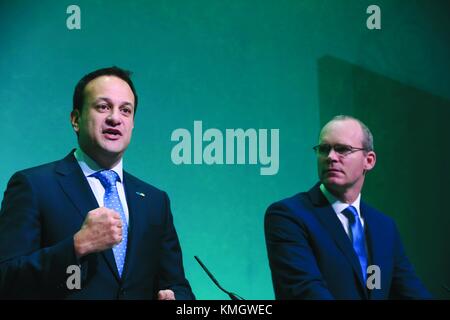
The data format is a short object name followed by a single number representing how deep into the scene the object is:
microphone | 3.05
